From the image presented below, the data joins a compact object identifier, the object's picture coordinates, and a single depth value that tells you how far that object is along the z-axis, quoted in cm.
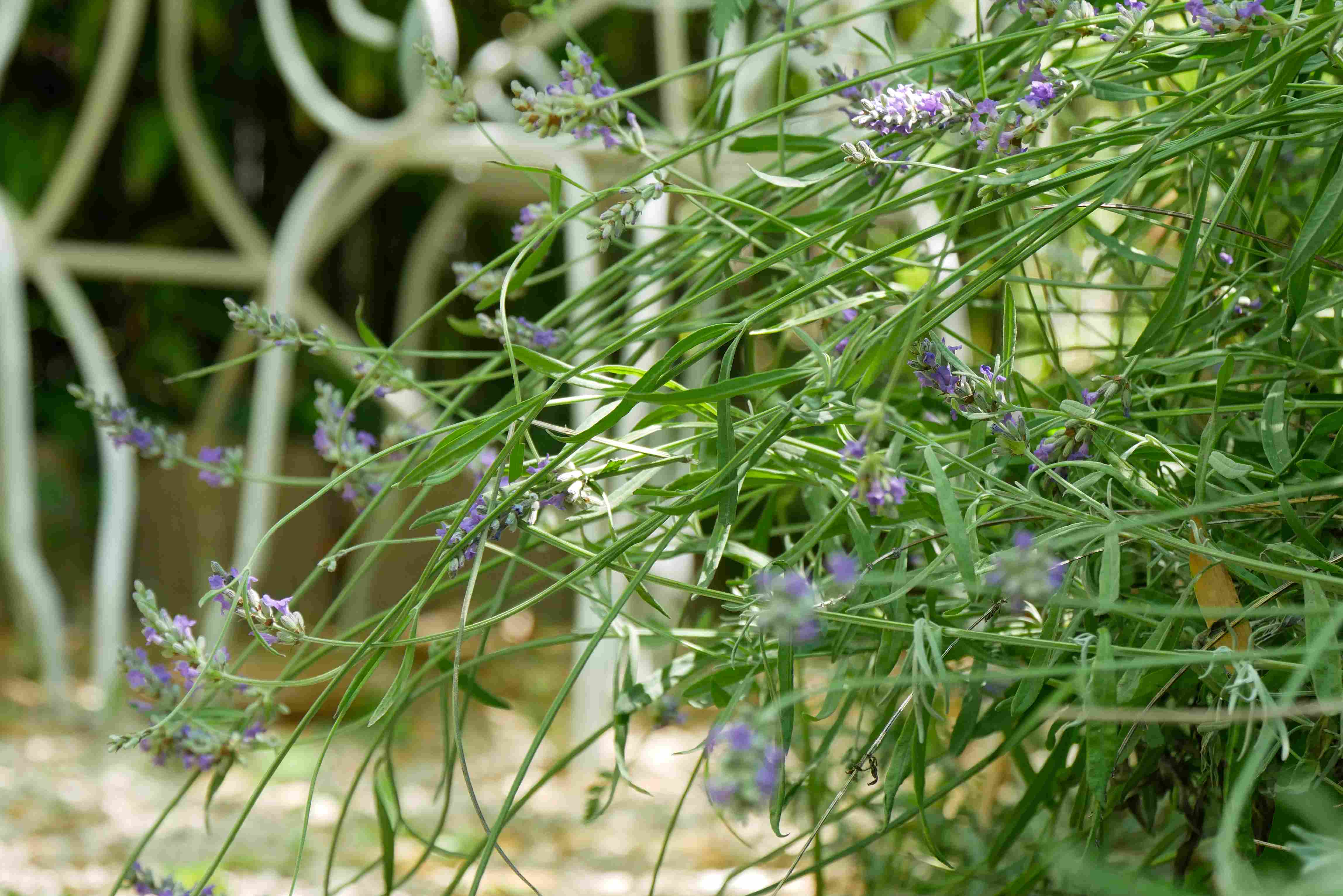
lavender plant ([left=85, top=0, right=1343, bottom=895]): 142
